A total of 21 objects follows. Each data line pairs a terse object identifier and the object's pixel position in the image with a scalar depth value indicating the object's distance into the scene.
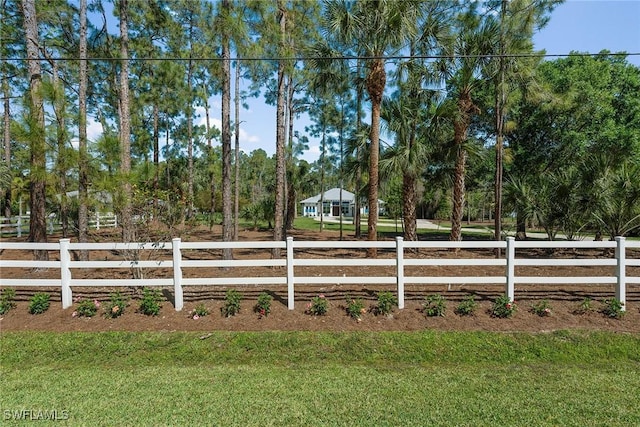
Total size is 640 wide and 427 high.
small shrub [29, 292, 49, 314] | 5.73
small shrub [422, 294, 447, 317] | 5.48
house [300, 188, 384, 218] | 49.31
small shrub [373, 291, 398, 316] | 5.57
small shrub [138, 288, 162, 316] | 5.62
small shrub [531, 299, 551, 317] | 5.45
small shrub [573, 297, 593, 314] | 5.54
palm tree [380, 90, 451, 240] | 11.57
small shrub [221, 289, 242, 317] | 5.58
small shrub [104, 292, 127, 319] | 5.58
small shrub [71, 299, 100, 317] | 5.60
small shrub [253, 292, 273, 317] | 5.60
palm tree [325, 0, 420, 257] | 9.20
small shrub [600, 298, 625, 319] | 5.40
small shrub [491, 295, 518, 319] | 5.44
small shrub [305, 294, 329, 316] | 5.57
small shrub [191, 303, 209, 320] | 5.54
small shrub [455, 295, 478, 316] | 5.52
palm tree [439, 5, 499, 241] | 10.73
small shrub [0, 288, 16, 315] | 5.75
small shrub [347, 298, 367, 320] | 5.43
